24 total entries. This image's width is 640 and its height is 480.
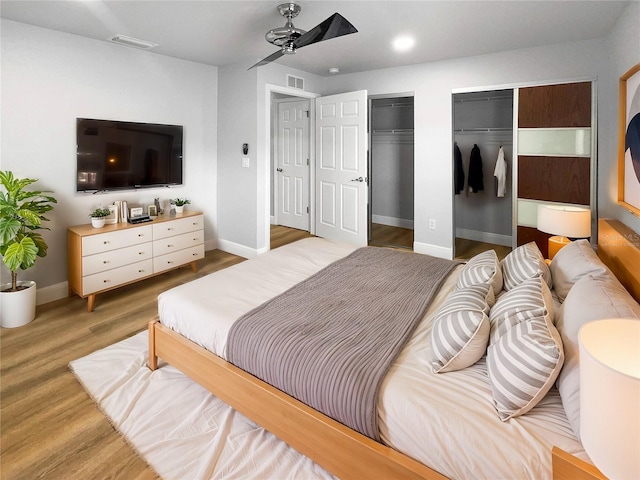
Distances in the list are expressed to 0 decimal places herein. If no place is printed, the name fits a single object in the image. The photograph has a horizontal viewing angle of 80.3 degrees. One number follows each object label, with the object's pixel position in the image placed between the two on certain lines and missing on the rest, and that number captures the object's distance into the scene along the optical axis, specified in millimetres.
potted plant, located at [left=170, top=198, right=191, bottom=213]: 4324
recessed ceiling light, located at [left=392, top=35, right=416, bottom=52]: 3520
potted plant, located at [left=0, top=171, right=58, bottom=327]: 2852
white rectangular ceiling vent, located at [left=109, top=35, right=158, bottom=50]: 3506
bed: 1146
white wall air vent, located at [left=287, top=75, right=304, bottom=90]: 4807
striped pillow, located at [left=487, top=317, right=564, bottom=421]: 1196
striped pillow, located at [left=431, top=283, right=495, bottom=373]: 1438
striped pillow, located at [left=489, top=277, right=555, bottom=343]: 1448
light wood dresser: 3326
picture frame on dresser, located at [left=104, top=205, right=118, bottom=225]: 3742
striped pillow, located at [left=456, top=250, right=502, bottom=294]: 2006
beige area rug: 1651
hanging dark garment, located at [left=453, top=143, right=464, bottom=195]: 5371
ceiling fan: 2283
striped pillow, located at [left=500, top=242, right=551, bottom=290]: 1966
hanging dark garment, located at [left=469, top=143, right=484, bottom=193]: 5266
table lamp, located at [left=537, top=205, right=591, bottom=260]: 2842
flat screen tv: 3623
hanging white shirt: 4969
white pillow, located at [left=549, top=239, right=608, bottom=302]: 1878
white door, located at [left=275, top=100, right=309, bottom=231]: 5980
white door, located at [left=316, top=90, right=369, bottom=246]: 4859
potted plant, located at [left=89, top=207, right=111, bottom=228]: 3506
